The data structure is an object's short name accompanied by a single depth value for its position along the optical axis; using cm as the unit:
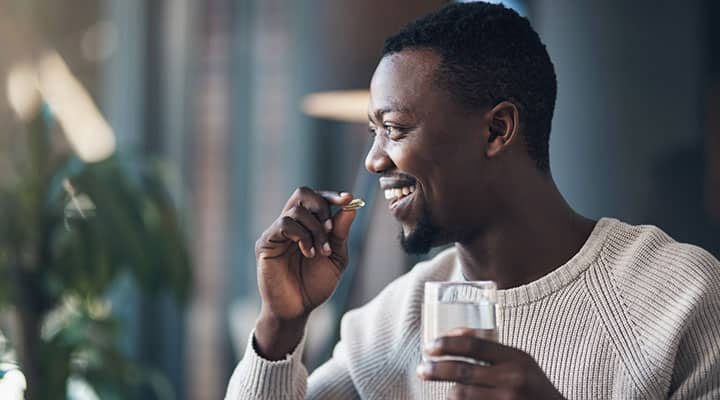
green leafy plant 251
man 124
